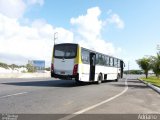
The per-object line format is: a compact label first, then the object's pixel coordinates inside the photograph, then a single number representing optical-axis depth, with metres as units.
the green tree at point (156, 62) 14.08
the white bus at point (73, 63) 9.88
